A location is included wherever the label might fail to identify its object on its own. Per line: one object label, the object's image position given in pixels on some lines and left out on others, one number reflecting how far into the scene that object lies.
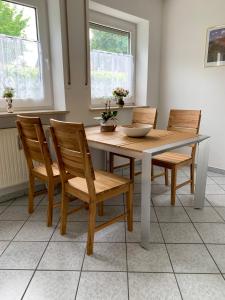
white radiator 2.19
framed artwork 2.87
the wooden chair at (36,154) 1.72
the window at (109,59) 2.96
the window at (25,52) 2.24
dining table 1.51
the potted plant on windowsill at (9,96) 2.22
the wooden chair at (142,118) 2.68
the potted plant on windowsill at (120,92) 2.44
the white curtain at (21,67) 2.25
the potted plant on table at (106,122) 2.29
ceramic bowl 1.92
